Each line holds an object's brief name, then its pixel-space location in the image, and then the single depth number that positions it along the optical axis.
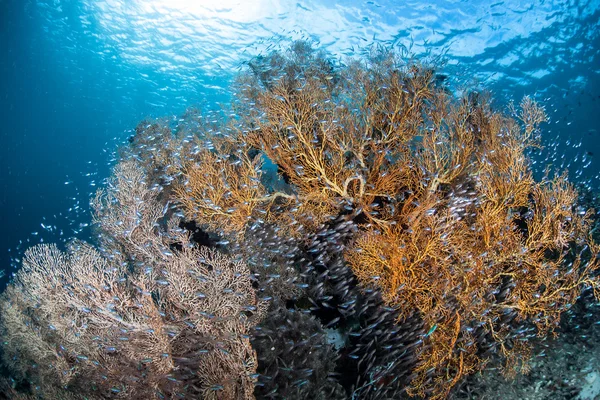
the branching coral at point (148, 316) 4.56
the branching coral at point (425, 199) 5.95
